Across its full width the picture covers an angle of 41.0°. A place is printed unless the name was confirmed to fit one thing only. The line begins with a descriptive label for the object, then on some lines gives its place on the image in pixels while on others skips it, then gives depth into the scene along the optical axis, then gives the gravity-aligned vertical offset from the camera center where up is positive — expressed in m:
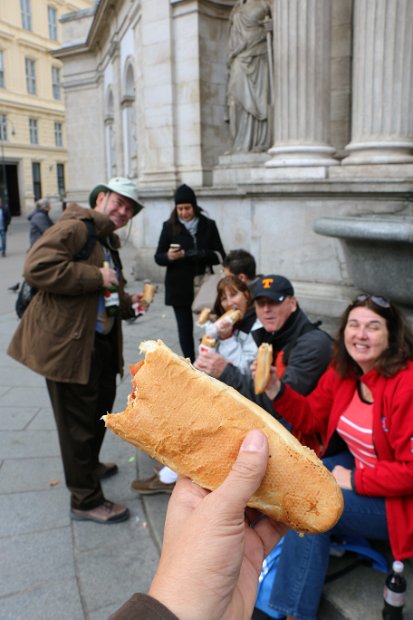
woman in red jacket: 2.30 -1.09
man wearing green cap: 3.04 -0.73
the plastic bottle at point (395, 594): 2.22 -1.60
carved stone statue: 8.56 +1.82
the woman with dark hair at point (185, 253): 5.72 -0.61
